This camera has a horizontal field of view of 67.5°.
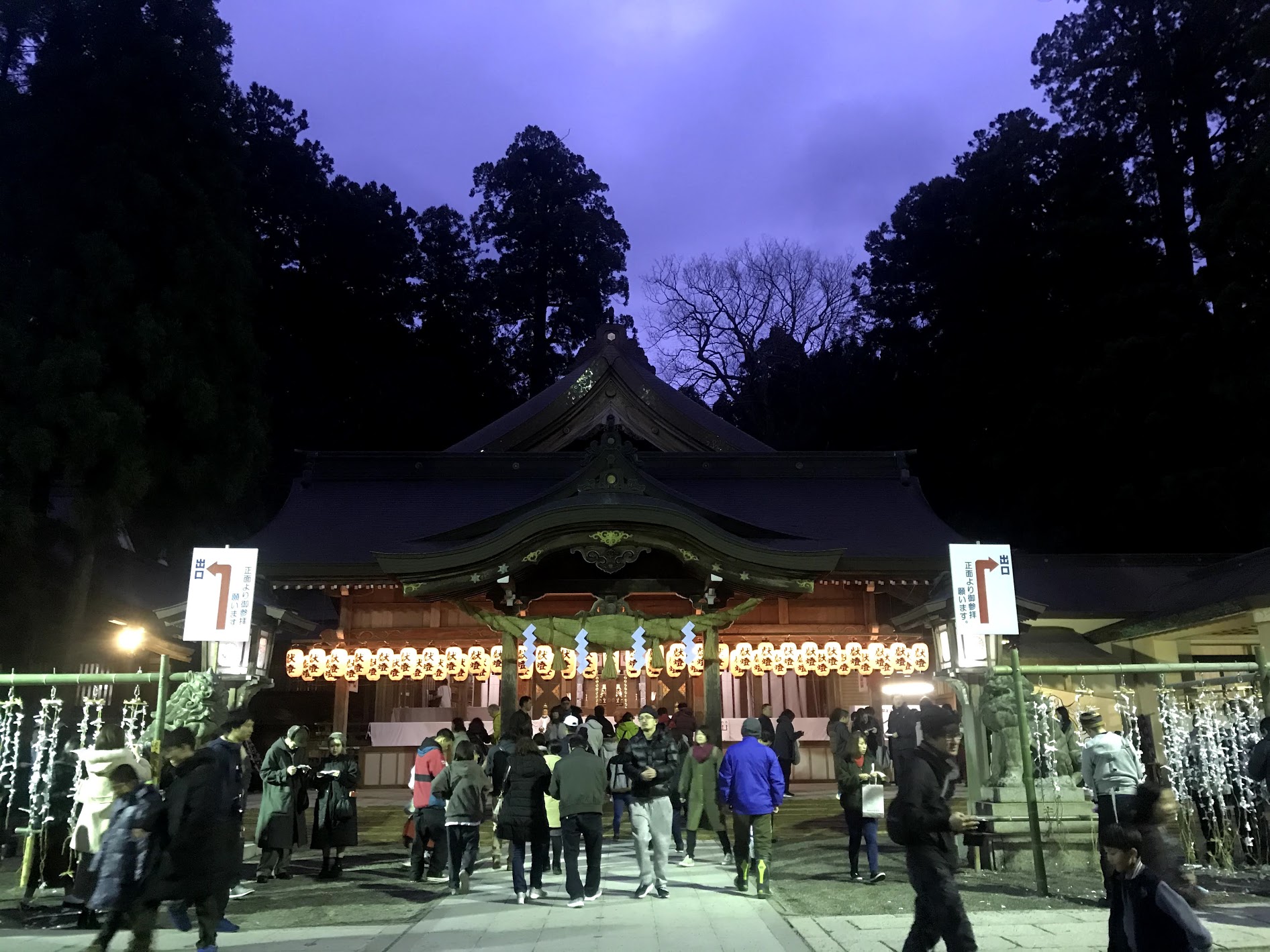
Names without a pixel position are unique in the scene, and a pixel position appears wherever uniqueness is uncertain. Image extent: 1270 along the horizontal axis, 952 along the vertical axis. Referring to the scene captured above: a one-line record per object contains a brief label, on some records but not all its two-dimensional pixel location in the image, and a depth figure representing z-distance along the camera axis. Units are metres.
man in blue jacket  8.26
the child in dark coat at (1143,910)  3.94
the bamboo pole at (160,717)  7.98
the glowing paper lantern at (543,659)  15.85
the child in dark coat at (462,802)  8.72
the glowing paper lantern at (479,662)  16.36
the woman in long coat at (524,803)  8.31
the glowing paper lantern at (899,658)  16.20
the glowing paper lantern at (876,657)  16.17
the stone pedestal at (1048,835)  9.44
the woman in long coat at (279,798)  9.34
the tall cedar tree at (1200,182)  21.44
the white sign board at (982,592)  10.12
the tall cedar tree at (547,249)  43.03
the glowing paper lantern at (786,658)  16.38
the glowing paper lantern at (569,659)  15.88
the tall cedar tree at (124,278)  15.16
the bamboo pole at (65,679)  7.54
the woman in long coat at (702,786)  10.30
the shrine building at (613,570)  14.56
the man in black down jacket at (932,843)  4.73
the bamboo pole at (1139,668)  8.54
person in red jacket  9.39
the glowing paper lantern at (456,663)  16.36
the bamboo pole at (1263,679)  8.45
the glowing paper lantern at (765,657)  16.42
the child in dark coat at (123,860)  5.32
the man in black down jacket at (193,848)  5.46
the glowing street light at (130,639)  15.93
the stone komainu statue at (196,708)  9.11
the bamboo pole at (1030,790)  8.10
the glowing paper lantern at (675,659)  15.84
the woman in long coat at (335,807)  9.66
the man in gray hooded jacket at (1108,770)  7.51
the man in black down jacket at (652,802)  8.52
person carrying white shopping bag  8.80
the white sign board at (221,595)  10.01
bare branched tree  39.78
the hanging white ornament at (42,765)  8.41
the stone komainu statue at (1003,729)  9.80
